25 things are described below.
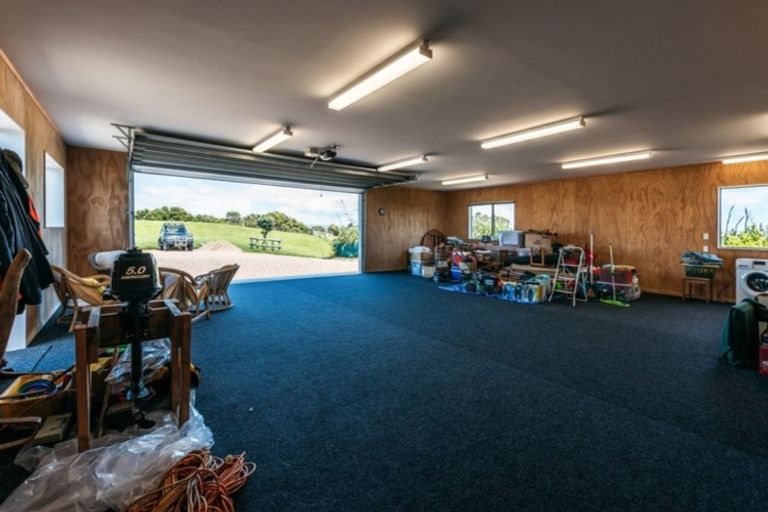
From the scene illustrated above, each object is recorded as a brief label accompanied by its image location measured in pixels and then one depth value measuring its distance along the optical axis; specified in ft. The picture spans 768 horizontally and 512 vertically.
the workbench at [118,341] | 5.78
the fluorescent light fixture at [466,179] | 28.63
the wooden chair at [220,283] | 17.32
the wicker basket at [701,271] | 20.36
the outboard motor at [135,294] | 6.39
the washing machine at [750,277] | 18.21
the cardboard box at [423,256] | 33.65
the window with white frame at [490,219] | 33.83
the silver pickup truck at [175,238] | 28.76
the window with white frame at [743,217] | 20.11
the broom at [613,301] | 20.36
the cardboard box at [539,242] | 26.09
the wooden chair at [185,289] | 15.17
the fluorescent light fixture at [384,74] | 8.49
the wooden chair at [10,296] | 5.93
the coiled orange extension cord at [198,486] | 4.93
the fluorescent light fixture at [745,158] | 19.38
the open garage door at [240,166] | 17.97
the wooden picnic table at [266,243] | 36.50
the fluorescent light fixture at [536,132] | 14.20
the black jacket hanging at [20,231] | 8.25
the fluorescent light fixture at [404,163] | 22.11
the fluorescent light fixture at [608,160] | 19.71
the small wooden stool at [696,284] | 20.81
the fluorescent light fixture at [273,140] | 16.06
